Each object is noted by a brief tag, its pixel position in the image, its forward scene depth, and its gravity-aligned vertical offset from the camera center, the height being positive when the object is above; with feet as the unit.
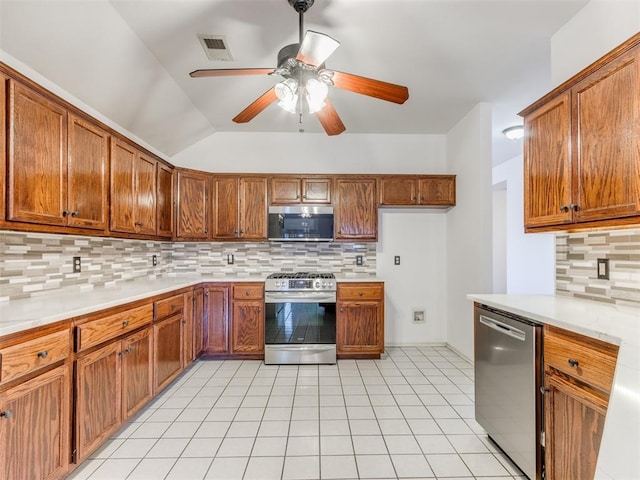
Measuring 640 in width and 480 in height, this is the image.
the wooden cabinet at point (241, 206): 11.28 +1.35
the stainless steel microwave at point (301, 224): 11.15 +0.66
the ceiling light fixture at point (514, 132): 11.53 +4.26
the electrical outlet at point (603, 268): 5.49 -0.51
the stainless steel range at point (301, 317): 10.18 -2.59
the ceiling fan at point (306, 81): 5.53 +3.02
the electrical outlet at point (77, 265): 7.45 -0.57
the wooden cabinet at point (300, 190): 11.36 +1.96
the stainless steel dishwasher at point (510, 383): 4.74 -2.54
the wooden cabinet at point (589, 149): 4.32 +1.55
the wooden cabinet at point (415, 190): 11.41 +1.95
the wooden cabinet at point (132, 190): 7.57 +1.46
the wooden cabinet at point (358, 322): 10.44 -2.81
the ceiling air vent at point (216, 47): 6.77 +4.60
